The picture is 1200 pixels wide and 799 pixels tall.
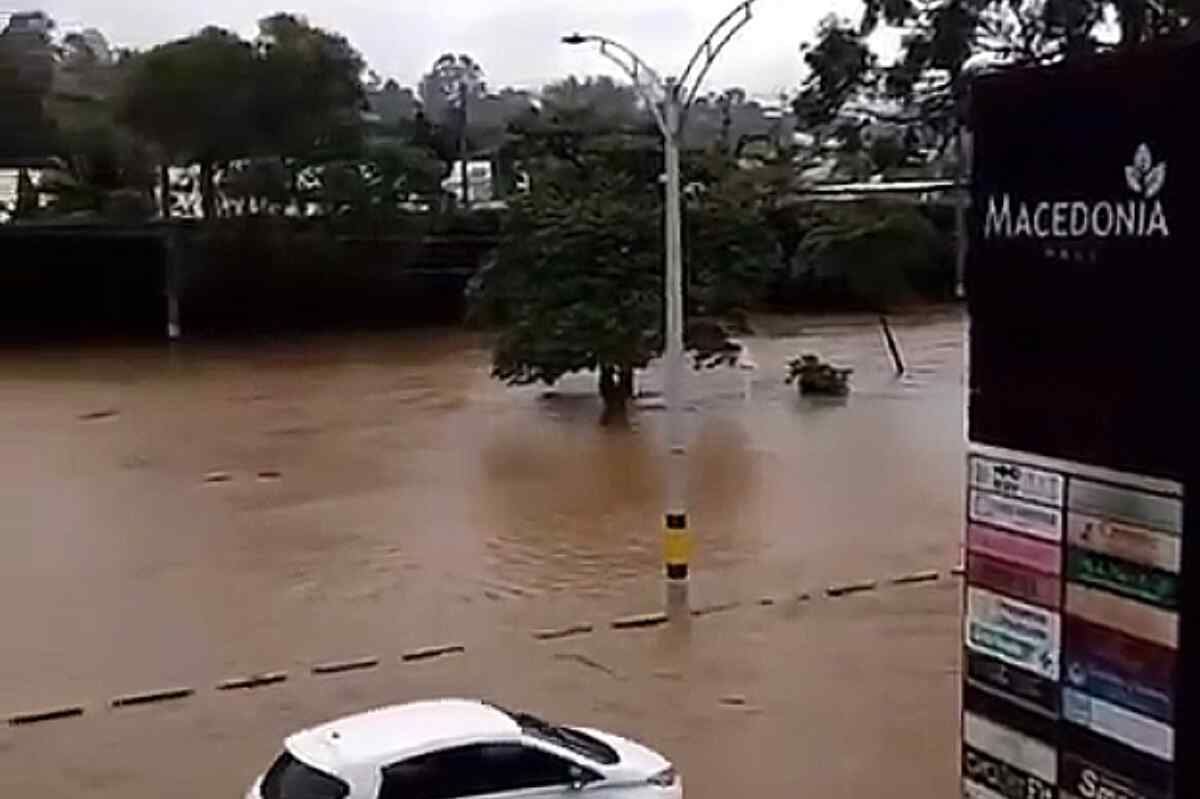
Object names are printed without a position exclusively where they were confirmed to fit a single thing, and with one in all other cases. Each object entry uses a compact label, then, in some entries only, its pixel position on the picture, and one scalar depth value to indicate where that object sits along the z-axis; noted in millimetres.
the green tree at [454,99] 66938
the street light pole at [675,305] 20094
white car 10164
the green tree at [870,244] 55938
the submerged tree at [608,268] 37094
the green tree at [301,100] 58875
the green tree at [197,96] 58281
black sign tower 7188
